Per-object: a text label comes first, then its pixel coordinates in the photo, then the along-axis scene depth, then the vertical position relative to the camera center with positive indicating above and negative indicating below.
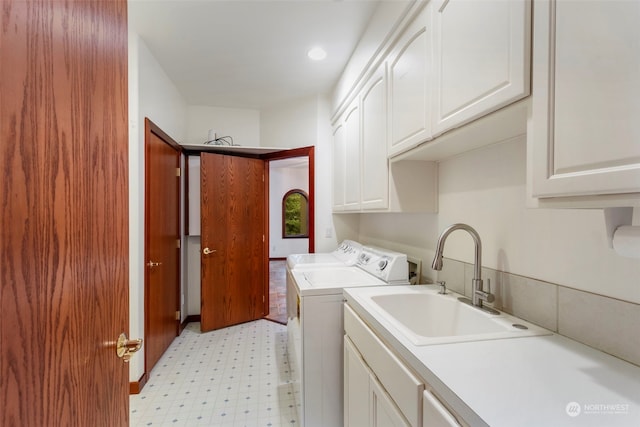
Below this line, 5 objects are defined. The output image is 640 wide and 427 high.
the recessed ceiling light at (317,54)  2.23 +1.26
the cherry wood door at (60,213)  0.44 -0.01
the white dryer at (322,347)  1.53 -0.75
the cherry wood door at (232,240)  3.03 -0.35
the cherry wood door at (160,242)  2.22 -0.29
